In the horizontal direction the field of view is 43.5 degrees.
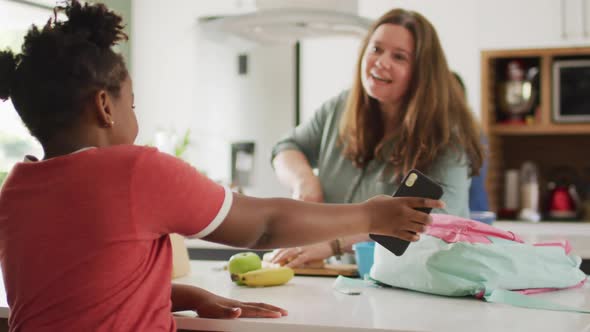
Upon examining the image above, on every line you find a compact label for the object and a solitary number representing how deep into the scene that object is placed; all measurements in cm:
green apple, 154
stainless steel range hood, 224
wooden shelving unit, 381
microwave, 378
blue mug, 160
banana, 151
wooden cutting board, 168
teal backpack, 136
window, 326
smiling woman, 186
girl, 99
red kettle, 380
